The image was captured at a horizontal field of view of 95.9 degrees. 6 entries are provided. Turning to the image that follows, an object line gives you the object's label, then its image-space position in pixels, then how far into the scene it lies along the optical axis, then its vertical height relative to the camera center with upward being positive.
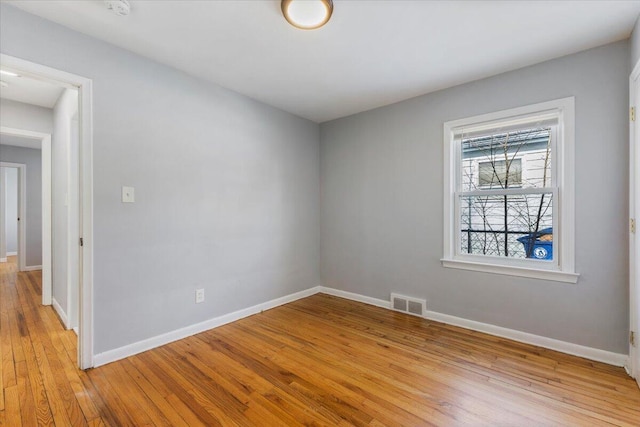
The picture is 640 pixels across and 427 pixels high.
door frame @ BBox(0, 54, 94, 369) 2.13 -0.05
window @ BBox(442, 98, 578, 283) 2.43 +0.18
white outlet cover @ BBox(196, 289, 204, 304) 2.82 -0.83
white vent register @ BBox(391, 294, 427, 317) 3.20 -1.07
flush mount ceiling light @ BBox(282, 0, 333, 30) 1.74 +1.26
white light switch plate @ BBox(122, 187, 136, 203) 2.34 +0.13
